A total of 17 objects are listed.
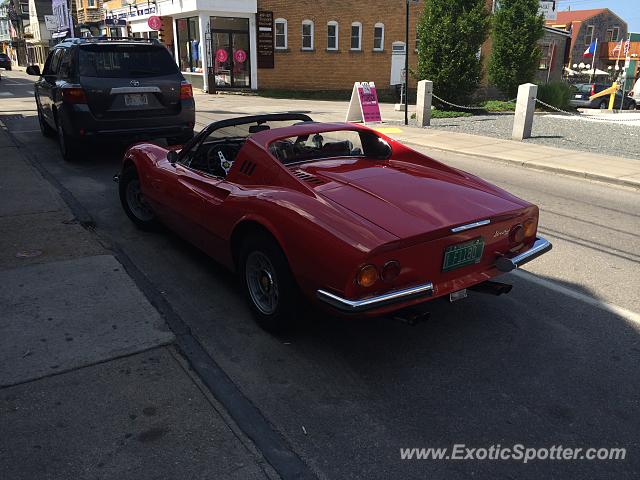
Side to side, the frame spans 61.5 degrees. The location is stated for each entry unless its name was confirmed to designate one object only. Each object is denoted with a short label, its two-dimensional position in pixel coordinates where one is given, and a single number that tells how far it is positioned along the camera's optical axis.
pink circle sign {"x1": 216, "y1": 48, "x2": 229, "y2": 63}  28.75
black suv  8.39
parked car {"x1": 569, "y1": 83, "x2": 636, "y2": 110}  28.09
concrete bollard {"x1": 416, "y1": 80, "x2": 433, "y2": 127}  16.02
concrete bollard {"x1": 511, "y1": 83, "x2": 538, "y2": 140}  13.03
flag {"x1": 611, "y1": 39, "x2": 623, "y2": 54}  54.25
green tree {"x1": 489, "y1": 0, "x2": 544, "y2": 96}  19.88
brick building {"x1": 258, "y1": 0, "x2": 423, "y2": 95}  30.52
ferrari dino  3.10
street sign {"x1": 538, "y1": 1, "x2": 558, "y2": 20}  34.06
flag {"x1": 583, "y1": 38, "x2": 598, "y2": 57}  41.31
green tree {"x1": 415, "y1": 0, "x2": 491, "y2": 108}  17.53
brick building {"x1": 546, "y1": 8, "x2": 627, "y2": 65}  58.16
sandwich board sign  16.23
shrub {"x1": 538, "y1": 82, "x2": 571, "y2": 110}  20.23
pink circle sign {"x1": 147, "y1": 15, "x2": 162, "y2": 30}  31.06
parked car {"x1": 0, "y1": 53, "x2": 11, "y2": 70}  62.21
